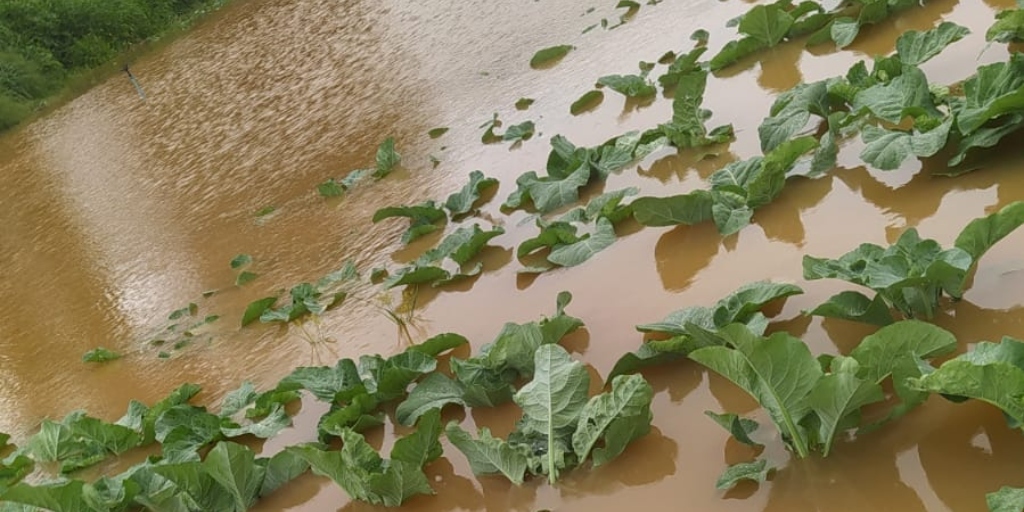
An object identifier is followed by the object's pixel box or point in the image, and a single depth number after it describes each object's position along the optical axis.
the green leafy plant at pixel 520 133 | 6.31
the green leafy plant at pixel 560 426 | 2.66
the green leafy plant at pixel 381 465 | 2.84
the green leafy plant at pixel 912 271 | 2.50
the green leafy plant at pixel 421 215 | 5.42
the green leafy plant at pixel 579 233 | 4.08
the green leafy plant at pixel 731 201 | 3.74
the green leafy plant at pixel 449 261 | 4.57
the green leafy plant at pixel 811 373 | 2.24
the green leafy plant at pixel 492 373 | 3.21
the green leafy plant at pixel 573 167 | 4.86
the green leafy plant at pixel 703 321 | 2.85
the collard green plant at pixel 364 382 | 3.39
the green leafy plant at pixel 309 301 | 4.98
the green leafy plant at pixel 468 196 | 5.45
